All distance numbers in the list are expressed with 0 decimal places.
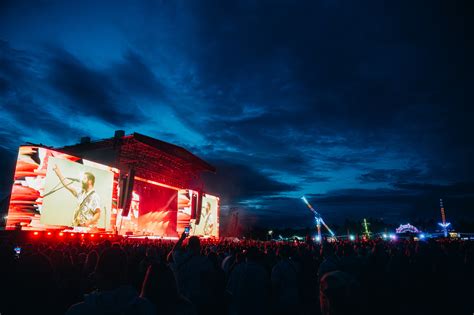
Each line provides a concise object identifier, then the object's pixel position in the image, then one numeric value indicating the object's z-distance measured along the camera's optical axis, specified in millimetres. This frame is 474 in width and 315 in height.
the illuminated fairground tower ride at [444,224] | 45956
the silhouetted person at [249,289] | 4305
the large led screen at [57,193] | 18359
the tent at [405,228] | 50725
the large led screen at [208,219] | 34634
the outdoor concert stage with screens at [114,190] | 18922
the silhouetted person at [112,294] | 1924
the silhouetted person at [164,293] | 2324
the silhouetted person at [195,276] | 4535
